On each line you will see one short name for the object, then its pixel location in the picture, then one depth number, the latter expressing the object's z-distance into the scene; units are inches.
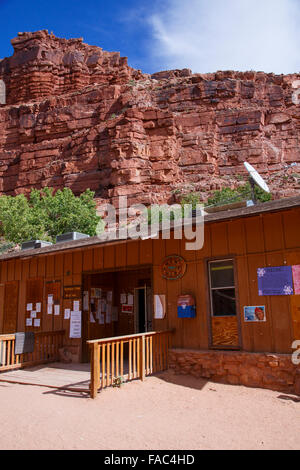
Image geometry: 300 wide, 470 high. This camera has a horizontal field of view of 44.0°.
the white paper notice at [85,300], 414.3
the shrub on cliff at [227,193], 1216.3
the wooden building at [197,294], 288.5
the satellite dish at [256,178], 374.0
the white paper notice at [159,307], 352.8
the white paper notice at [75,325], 407.4
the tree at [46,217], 1061.8
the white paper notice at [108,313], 444.4
